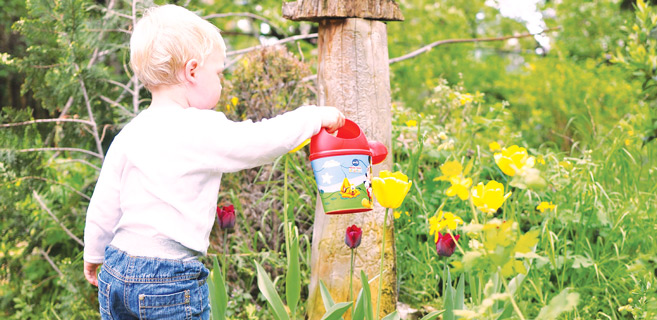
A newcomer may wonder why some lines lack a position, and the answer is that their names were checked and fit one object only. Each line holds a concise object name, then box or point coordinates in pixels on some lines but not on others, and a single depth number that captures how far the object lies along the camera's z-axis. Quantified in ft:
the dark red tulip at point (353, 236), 5.96
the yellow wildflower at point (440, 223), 5.95
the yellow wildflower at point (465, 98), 9.80
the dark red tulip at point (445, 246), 5.89
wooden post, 7.49
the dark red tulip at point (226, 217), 6.51
